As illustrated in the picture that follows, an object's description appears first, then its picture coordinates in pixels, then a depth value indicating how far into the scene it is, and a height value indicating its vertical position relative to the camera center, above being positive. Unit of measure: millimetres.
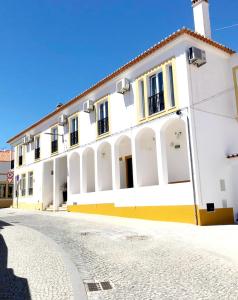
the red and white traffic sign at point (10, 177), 13984 +865
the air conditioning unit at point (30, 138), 21216 +4551
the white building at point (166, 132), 9891 +2657
